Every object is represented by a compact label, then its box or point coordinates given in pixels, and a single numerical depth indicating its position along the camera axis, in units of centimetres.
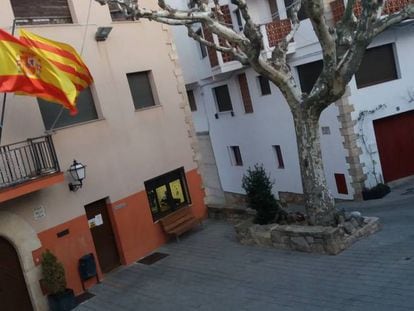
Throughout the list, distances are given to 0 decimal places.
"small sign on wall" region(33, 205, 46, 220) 1136
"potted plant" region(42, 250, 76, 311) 1080
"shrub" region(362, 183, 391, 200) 1545
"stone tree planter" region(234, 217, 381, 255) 1024
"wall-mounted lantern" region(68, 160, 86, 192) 1183
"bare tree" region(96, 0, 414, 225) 970
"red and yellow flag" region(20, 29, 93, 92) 958
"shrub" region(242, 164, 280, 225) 1197
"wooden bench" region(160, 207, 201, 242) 1419
